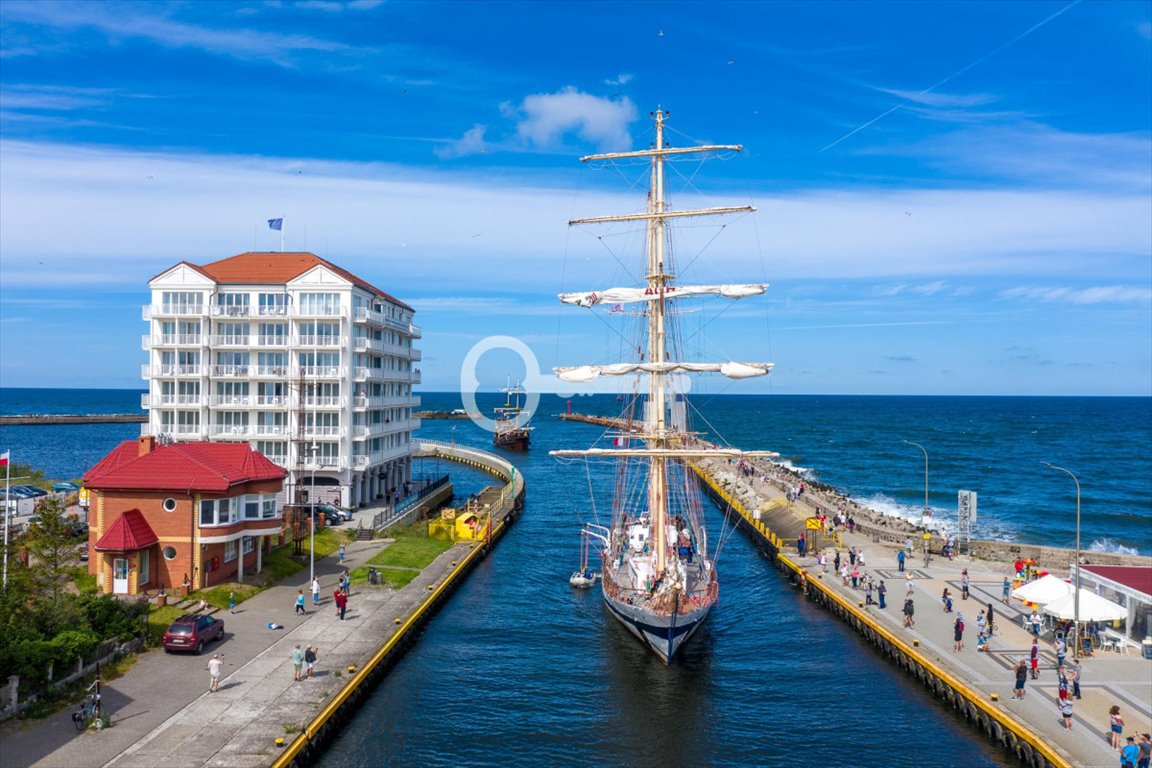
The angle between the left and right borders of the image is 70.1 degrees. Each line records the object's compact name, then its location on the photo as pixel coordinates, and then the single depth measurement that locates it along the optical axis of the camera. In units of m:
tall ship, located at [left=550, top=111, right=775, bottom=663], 41.78
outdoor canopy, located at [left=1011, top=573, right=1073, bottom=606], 37.34
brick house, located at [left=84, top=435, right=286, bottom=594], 40.69
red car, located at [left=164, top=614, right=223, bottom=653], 34.00
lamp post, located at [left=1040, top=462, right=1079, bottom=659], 34.94
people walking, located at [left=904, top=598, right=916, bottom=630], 41.44
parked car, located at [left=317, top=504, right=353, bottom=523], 64.88
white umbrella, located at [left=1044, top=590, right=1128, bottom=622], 35.25
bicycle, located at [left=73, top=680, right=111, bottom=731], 26.61
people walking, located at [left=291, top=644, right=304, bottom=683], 31.78
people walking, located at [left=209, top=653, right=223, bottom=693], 30.06
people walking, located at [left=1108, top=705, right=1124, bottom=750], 26.86
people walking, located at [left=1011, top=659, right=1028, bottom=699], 31.64
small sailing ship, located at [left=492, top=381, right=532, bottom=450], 162.62
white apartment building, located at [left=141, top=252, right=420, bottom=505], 68.69
